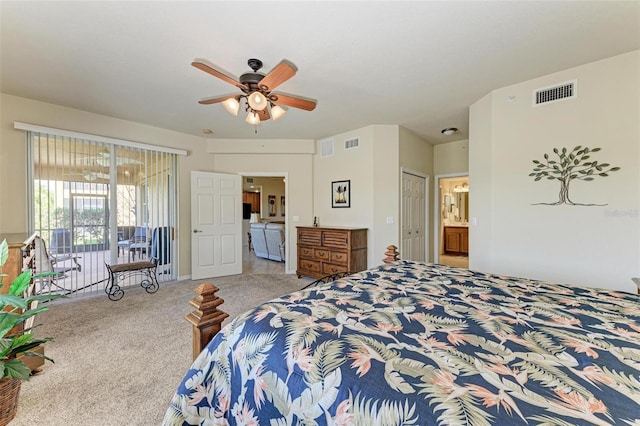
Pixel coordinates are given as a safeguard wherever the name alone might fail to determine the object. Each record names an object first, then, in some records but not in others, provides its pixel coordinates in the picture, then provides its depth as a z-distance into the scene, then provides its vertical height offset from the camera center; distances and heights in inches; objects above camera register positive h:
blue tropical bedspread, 26.8 -18.6
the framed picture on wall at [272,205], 401.7 +9.8
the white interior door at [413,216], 185.0 -3.8
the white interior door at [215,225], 191.3 -9.6
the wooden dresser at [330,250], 168.1 -25.6
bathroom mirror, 316.2 +7.2
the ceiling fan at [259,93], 85.2 +44.0
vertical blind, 143.2 +3.4
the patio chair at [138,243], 172.9 -20.1
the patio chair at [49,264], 128.7 -27.2
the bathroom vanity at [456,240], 293.7 -31.8
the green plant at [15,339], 48.8 -24.2
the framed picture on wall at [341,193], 191.6 +13.1
